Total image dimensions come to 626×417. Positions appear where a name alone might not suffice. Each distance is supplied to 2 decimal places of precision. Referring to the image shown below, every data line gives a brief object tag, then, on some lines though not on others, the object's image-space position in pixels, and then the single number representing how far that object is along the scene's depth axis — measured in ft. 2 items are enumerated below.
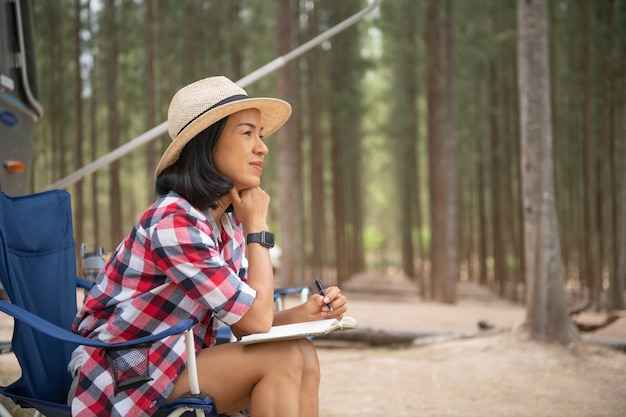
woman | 6.88
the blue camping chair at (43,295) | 6.87
